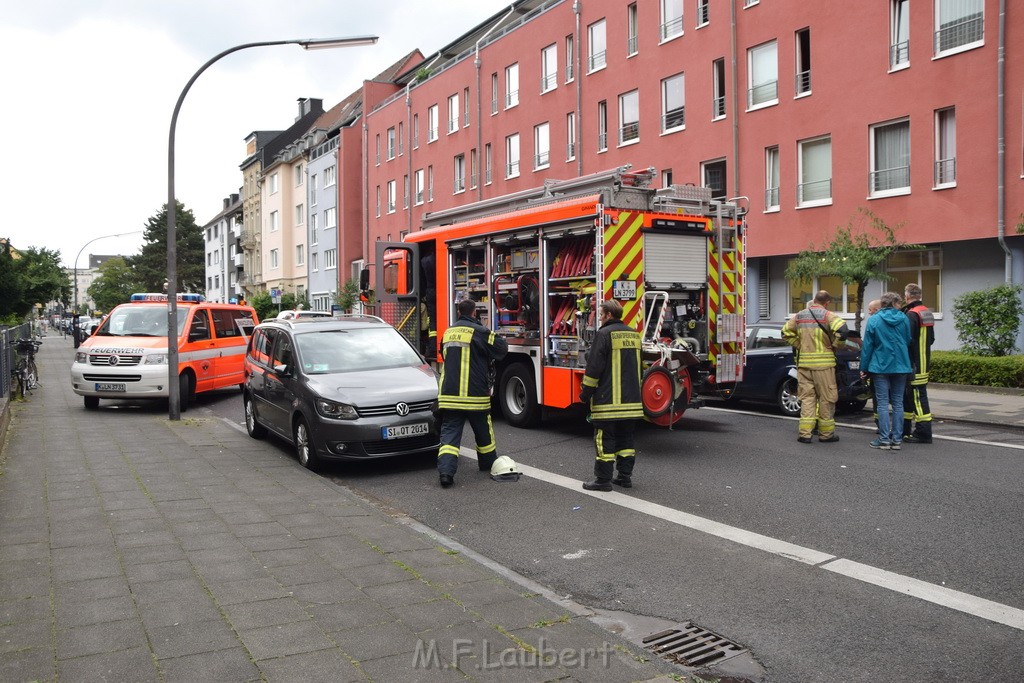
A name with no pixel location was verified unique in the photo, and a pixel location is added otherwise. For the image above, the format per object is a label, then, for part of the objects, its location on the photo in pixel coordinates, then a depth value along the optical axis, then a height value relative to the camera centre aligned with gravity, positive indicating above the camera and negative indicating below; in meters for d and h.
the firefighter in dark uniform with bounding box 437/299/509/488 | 8.09 -0.64
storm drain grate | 4.11 -1.64
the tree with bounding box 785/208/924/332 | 18.28 +1.11
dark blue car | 12.57 -0.95
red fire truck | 9.88 +0.38
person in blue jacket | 9.83 -0.63
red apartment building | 19.47 +5.54
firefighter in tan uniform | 10.23 -0.64
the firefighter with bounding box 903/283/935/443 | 10.22 -0.76
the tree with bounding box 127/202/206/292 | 93.38 +6.77
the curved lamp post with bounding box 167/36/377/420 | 13.45 +1.18
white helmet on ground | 8.23 -1.49
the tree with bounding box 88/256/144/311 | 94.88 +3.81
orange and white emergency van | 14.75 -0.60
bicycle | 16.80 -0.99
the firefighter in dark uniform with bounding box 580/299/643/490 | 7.55 -0.67
